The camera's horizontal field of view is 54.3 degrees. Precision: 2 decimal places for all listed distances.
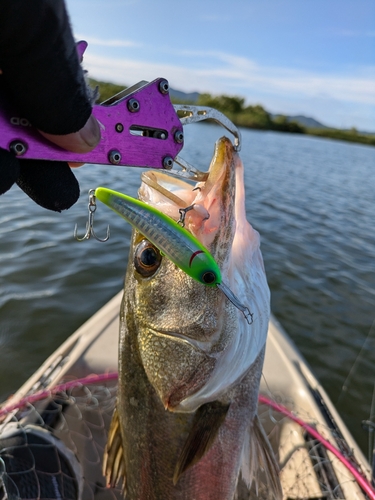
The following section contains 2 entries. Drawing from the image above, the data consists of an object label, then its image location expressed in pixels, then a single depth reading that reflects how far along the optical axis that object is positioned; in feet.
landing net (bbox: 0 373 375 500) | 1.28
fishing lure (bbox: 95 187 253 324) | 0.69
